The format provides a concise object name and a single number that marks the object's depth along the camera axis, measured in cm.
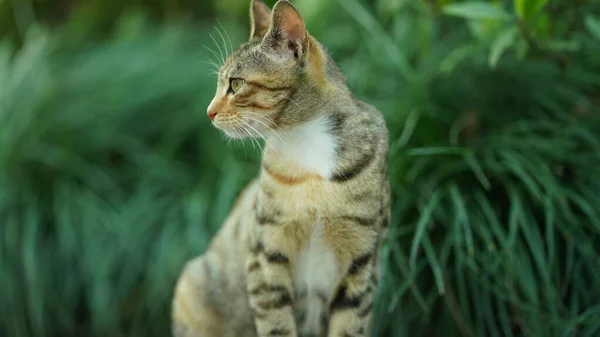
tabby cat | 192
